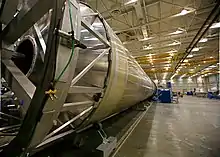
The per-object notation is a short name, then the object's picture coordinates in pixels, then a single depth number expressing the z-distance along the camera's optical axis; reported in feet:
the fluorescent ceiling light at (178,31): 20.88
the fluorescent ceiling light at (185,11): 15.34
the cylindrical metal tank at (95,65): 3.67
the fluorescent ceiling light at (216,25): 18.98
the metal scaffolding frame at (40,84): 2.45
